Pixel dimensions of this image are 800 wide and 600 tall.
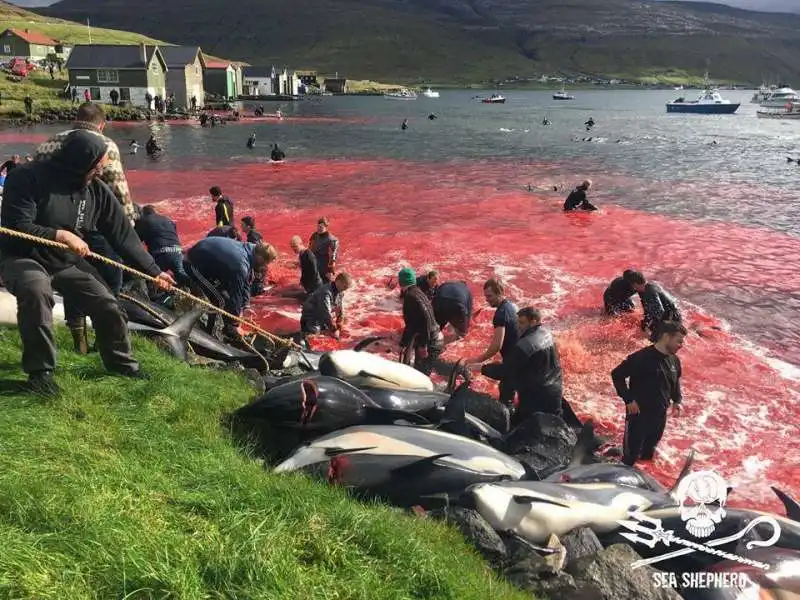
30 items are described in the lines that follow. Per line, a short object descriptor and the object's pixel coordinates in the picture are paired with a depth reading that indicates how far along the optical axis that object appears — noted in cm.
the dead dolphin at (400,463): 573
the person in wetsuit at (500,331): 863
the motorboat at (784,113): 9769
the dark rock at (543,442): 748
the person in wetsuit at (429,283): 1068
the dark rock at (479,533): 506
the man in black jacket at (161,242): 1085
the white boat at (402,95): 14726
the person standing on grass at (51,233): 530
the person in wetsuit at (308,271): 1302
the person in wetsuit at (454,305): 1075
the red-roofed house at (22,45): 10694
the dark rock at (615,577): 470
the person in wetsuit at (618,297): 1307
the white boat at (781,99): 10138
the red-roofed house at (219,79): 10694
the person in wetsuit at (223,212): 1480
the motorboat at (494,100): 14238
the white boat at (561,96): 16235
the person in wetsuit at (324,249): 1364
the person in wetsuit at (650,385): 744
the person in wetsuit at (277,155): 3962
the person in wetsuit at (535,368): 789
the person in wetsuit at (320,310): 1177
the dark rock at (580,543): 520
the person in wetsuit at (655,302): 1136
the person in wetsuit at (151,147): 4156
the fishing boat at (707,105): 10525
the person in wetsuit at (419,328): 997
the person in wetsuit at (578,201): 2478
